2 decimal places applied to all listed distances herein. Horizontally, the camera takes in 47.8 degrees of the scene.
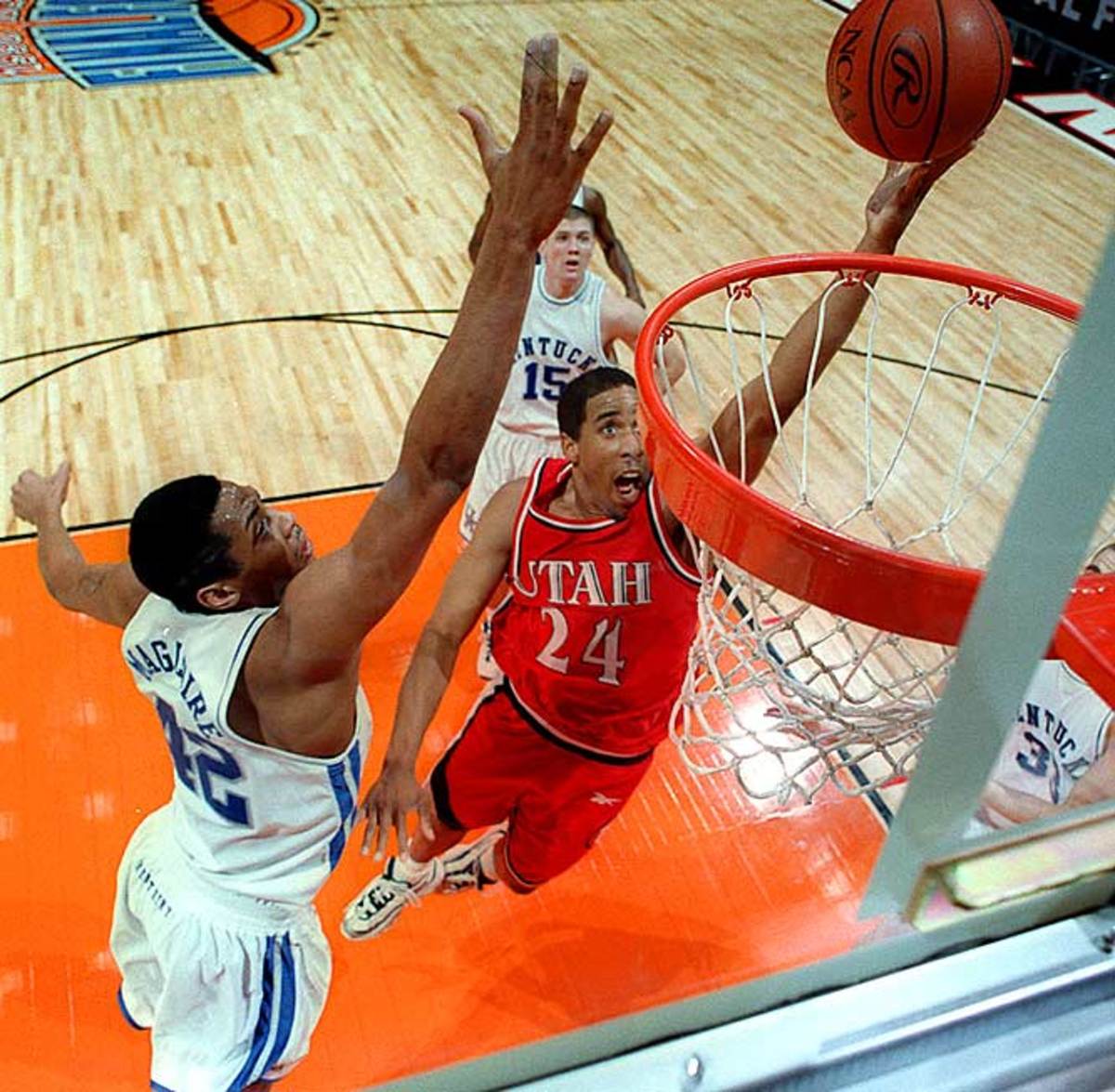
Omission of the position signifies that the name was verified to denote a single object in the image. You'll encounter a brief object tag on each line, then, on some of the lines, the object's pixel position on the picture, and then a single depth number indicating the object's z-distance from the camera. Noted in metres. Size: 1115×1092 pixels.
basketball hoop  1.35
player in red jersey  2.29
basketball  2.15
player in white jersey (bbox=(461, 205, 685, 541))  3.39
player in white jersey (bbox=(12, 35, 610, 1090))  1.47
